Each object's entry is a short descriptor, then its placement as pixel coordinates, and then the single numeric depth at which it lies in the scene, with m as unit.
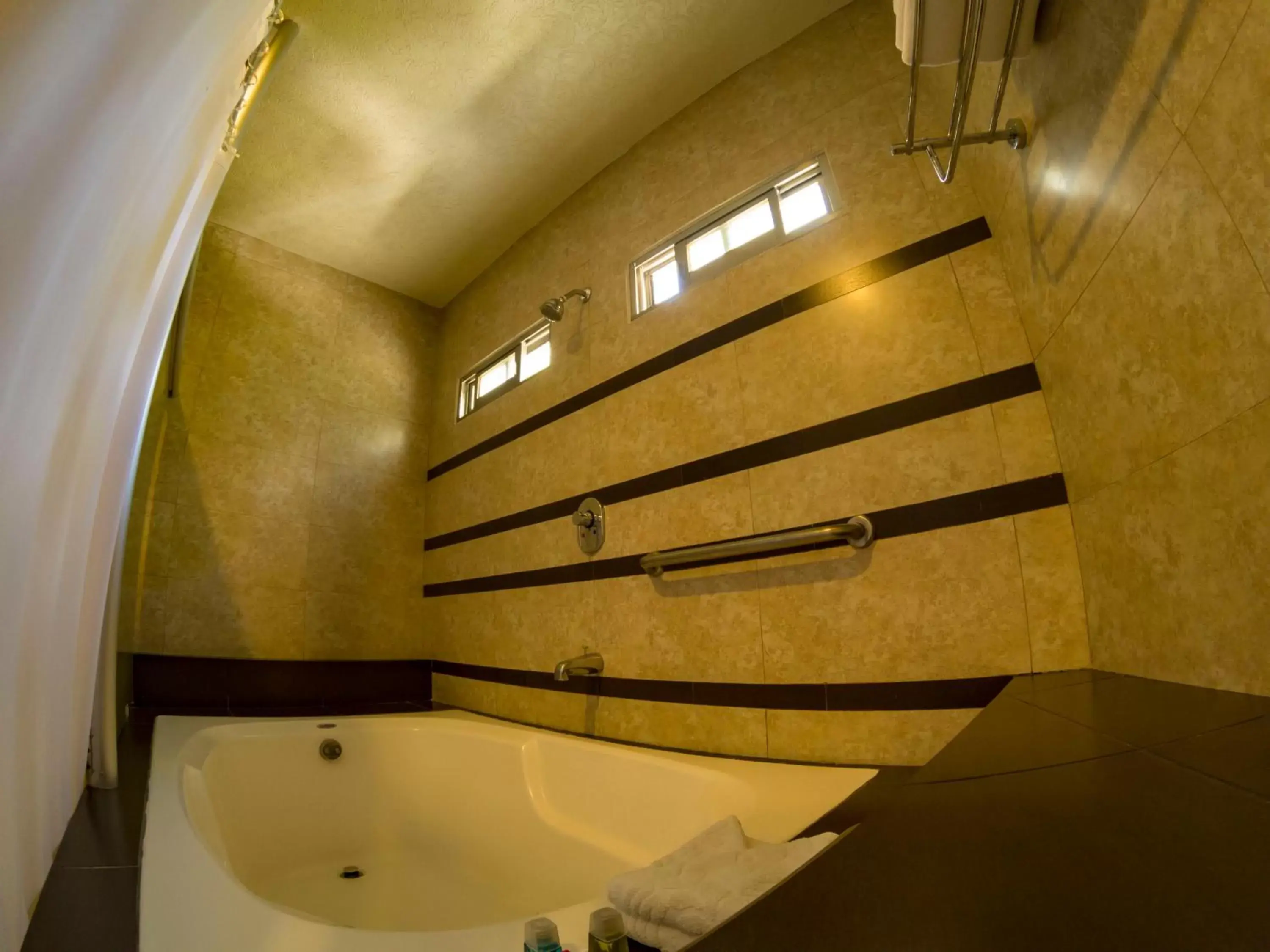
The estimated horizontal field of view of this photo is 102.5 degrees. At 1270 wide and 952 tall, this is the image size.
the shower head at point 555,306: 2.05
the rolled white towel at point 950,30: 0.90
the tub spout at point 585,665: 1.63
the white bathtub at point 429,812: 0.94
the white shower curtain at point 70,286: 0.31
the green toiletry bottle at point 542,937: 0.46
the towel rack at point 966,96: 0.89
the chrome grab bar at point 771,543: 1.22
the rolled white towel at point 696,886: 0.52
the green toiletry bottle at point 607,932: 0.48
